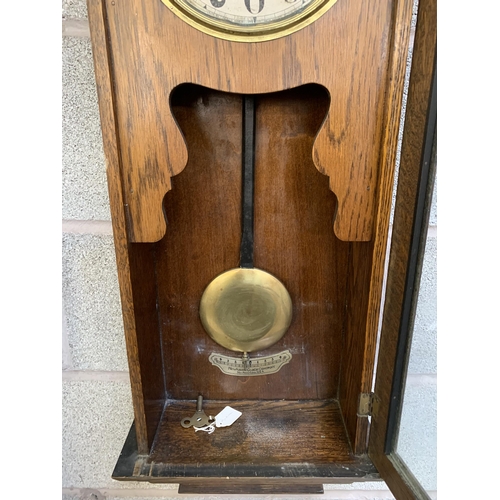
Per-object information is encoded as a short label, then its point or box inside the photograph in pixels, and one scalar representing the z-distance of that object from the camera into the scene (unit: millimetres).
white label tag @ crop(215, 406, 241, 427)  715
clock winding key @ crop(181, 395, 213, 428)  711
